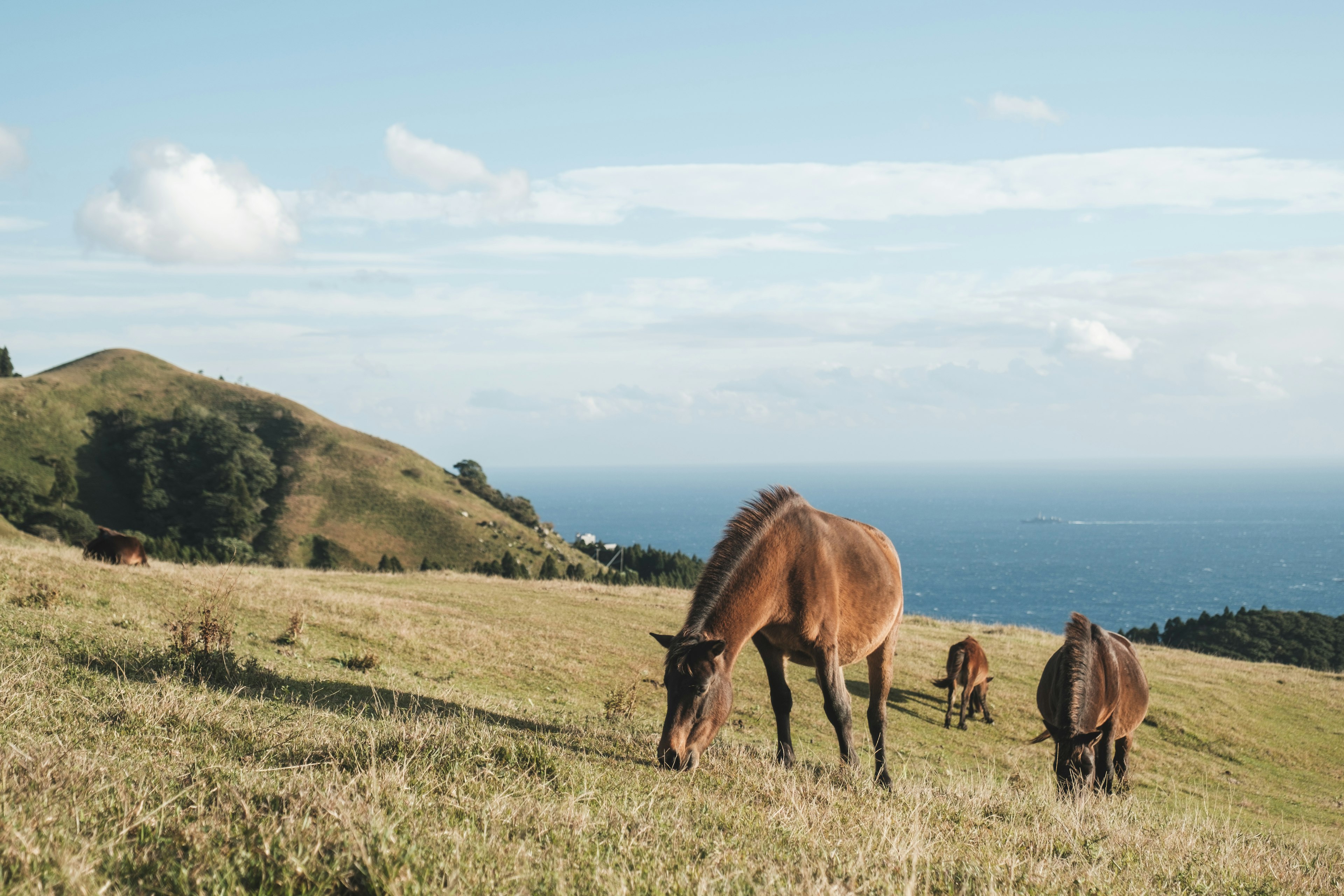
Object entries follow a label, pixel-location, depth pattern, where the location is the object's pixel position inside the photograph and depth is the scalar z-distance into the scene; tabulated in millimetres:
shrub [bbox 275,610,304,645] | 13625
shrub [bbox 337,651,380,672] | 12617
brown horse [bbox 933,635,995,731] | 17766
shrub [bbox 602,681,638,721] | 11297
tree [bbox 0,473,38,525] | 73938
